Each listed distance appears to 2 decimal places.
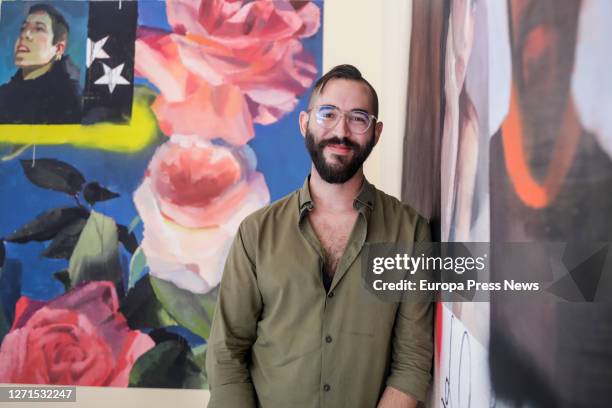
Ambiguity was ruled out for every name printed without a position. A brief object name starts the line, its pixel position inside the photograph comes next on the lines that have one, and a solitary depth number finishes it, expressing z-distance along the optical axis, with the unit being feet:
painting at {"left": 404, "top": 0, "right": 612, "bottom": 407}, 1.47
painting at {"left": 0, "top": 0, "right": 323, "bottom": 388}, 6.32
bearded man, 4.09
